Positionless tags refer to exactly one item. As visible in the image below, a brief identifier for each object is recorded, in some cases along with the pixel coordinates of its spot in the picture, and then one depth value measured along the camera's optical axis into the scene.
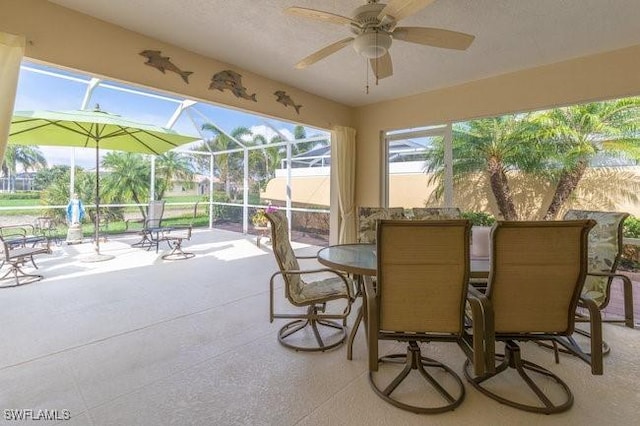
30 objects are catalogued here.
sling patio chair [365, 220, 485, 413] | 1.60
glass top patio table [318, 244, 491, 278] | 2.01
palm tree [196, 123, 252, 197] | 8.51
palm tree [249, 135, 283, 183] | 7.67
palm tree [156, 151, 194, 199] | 8.58
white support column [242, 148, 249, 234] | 8.09
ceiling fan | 1.87
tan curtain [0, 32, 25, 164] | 2.10
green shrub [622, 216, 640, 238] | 3.23
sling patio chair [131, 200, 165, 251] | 6.13
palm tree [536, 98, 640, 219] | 3.72
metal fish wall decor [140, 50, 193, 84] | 2.91
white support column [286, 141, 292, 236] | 7.15
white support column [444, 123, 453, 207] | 4.31
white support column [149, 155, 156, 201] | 7.88
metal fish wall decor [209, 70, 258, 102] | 3.44
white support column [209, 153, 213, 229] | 9.10
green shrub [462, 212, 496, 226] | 4.32
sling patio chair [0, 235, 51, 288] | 3.83
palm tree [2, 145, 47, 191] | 6.38
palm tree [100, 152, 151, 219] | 8.13
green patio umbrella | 3.88
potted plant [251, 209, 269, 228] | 6.75
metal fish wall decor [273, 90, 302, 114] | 4.09
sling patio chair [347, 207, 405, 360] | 3.34
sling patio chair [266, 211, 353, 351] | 2.35
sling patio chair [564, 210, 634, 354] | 2.22
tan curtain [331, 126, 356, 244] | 4.95
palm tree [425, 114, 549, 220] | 4.35
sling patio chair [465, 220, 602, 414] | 1.62
